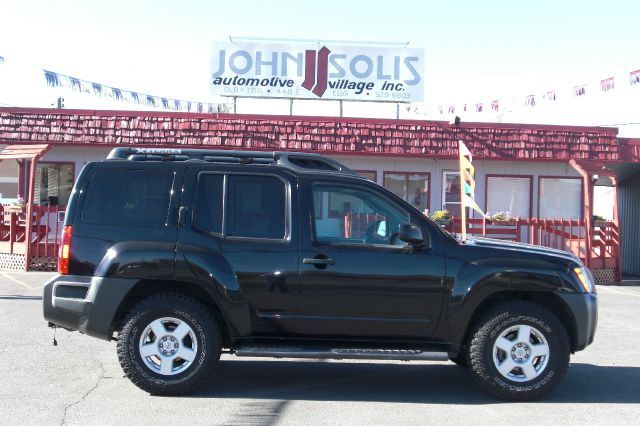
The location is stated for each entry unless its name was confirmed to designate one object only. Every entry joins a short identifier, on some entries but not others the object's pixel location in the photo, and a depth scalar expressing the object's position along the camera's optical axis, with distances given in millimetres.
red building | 16391
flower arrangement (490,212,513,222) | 16359
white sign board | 21438
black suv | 6121
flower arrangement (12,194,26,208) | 16447
